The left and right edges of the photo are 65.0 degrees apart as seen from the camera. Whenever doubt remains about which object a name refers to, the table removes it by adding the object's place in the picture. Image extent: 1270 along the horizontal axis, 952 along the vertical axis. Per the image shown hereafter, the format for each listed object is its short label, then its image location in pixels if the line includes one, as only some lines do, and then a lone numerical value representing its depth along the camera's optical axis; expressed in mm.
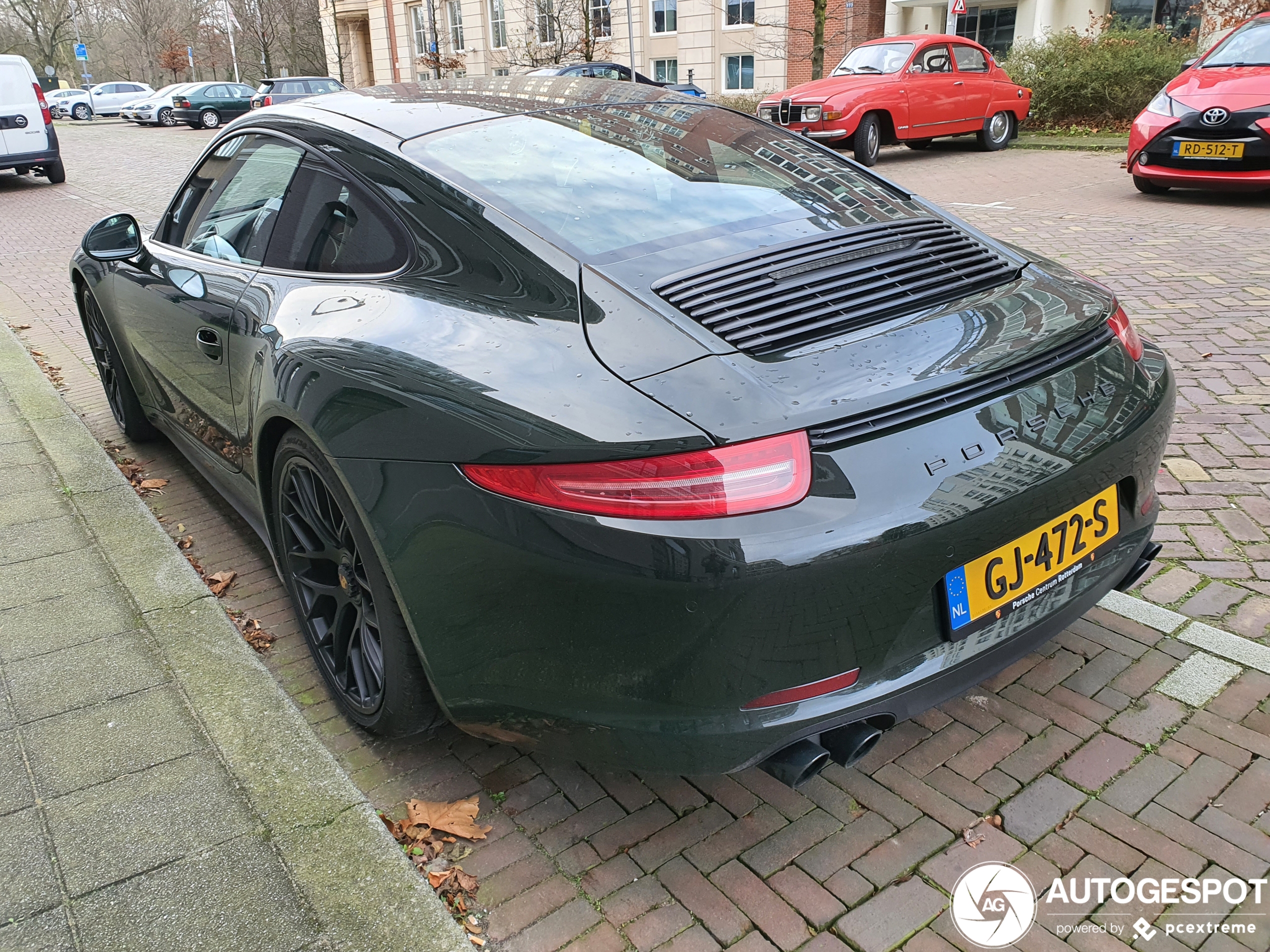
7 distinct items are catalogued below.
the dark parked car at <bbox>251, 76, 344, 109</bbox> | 29922
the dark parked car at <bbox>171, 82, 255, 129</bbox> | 31906
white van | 14680
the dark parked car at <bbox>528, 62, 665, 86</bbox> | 21109
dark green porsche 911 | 1718
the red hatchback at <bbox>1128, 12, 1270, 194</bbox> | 8531
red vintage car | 13242
